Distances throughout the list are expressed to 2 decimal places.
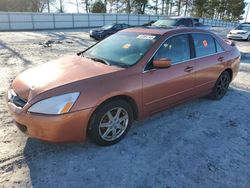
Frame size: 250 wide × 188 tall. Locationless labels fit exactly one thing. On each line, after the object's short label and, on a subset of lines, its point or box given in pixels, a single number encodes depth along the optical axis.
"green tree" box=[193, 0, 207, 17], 43.49
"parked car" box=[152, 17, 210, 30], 9.99
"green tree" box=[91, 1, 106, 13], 35.63
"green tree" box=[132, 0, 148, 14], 37.48
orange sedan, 2.23
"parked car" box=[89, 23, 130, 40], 14.39
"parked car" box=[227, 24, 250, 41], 15.39
